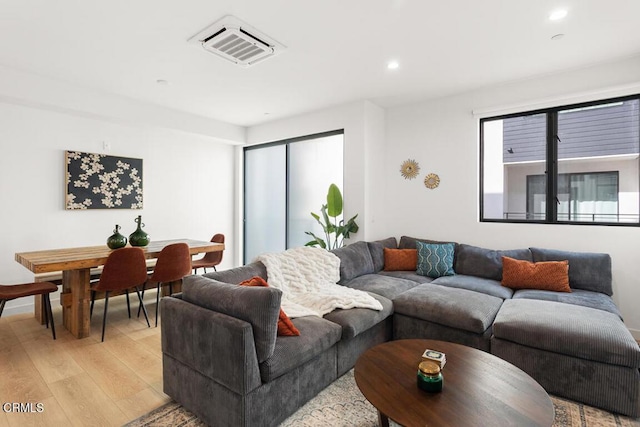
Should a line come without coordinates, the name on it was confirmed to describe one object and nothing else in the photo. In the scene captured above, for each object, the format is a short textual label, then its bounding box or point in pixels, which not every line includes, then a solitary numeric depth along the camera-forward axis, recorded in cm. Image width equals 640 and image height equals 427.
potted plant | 420
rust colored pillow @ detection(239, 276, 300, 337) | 197
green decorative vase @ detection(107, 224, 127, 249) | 346
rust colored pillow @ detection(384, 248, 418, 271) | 385
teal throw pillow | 355
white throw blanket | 249
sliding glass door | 480
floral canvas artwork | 396
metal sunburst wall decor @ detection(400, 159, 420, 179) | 428
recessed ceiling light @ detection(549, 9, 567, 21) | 226
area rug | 184
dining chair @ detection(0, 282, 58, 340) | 279
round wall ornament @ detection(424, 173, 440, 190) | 411
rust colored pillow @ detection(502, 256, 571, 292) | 294
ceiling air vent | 244
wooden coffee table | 129
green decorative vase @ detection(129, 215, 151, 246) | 371
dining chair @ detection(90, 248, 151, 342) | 302
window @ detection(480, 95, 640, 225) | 313
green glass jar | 145
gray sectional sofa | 170
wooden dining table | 279
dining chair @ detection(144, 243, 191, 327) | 339
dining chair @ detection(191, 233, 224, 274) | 447
